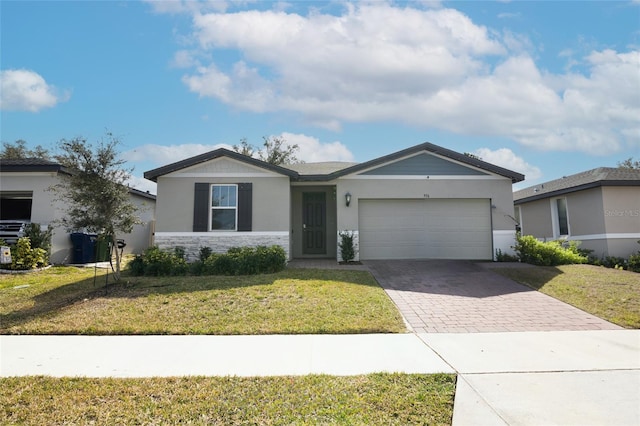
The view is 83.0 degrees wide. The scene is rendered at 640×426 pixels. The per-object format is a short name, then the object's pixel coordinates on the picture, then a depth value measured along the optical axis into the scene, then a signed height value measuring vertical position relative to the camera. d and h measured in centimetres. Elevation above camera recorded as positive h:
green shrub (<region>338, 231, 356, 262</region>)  1267 -13
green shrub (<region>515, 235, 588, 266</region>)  1189 -32
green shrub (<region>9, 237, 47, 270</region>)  1119 -25
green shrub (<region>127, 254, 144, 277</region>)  1055 -59
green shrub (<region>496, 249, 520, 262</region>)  1297 -47
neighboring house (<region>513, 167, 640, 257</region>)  1326 +130
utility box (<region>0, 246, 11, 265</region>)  1091 -22
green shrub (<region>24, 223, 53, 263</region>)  1191 +38
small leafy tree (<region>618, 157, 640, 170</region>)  3519 +780
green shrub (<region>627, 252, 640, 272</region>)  1146 -65
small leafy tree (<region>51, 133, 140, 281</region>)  846 +143
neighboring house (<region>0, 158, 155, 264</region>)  1273 +206
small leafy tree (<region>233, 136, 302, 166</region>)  3475 +930
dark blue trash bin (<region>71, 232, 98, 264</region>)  1336 +1
